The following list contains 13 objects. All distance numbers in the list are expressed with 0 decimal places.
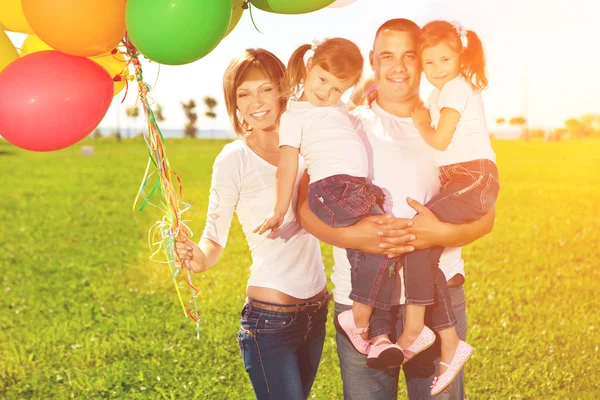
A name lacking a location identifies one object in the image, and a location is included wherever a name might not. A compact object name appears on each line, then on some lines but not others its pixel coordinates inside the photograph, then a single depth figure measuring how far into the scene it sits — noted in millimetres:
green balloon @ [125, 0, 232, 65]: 2197
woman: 2564
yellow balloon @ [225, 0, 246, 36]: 2600
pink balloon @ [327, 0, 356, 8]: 2752
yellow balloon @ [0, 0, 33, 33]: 2627
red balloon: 2377
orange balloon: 2275
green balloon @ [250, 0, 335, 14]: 2363
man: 2297
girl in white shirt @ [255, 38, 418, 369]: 2316
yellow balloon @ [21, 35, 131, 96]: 2650
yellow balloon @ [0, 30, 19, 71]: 2727
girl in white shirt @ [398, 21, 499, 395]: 2268
